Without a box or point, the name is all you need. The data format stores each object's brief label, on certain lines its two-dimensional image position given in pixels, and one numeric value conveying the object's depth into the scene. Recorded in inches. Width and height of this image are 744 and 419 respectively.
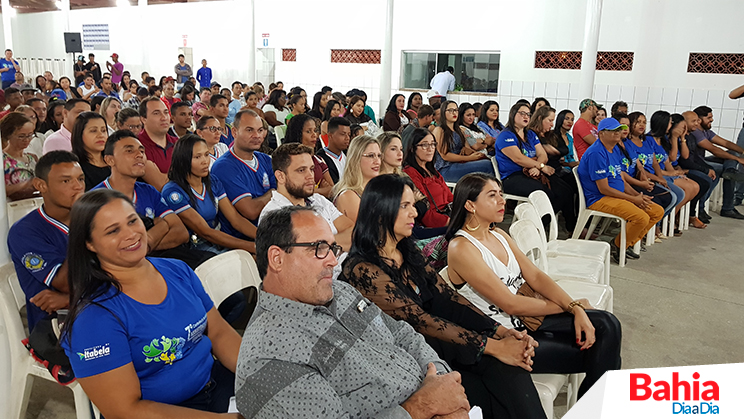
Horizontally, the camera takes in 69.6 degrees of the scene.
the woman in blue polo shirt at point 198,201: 111.8
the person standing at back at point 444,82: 361.7
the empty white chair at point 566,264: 120.2
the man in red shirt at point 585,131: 231.6
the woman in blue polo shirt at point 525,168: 189.5
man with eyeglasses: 47.7
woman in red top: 141.1
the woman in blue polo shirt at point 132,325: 56.2
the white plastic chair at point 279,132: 242.8
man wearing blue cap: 172.1
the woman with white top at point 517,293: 80.7
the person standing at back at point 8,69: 426.6
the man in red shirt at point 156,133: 152.3
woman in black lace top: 72.8
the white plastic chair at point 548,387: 76.0
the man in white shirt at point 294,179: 106.9
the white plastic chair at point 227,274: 79.7
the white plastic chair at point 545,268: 106.3
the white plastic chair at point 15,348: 74.5
